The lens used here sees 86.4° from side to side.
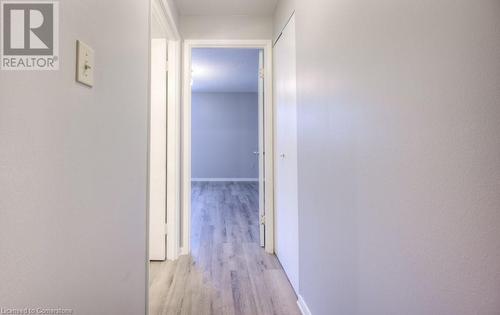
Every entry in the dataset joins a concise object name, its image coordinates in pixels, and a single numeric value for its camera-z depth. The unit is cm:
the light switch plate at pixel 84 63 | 77
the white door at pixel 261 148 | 271
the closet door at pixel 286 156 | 194
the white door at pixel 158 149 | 237
